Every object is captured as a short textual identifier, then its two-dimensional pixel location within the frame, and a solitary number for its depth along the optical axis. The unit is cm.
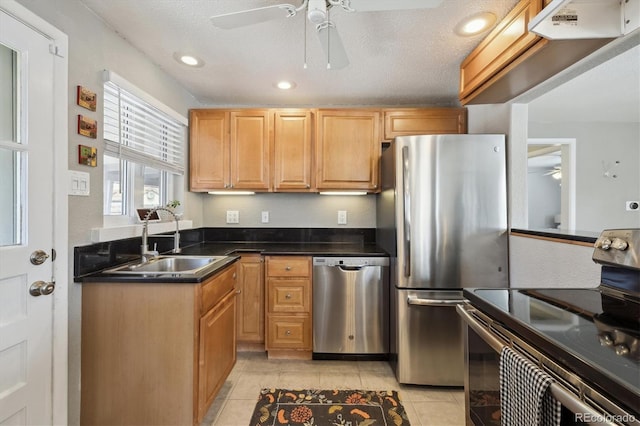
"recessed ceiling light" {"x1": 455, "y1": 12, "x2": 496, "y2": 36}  160
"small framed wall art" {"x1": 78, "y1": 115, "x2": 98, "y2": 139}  151
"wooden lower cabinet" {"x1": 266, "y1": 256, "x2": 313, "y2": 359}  246
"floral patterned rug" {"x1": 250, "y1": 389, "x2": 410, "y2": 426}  176
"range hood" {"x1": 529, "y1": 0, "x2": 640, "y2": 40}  117
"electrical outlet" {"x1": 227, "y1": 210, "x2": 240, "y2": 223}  308
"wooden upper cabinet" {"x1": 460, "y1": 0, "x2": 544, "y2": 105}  141
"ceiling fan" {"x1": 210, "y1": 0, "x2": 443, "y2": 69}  117
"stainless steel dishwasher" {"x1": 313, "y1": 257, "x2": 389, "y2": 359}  240
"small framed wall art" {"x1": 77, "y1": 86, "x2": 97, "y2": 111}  151
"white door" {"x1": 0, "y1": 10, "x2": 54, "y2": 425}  119
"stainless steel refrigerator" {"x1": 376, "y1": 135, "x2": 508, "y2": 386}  206
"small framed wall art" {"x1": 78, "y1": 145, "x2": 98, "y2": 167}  151
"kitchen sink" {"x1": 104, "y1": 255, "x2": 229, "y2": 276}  172
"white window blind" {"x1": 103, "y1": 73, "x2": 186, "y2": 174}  176
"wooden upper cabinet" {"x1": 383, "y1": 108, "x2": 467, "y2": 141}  270
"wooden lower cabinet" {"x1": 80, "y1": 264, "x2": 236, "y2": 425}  150
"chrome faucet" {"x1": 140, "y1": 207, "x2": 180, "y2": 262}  193
